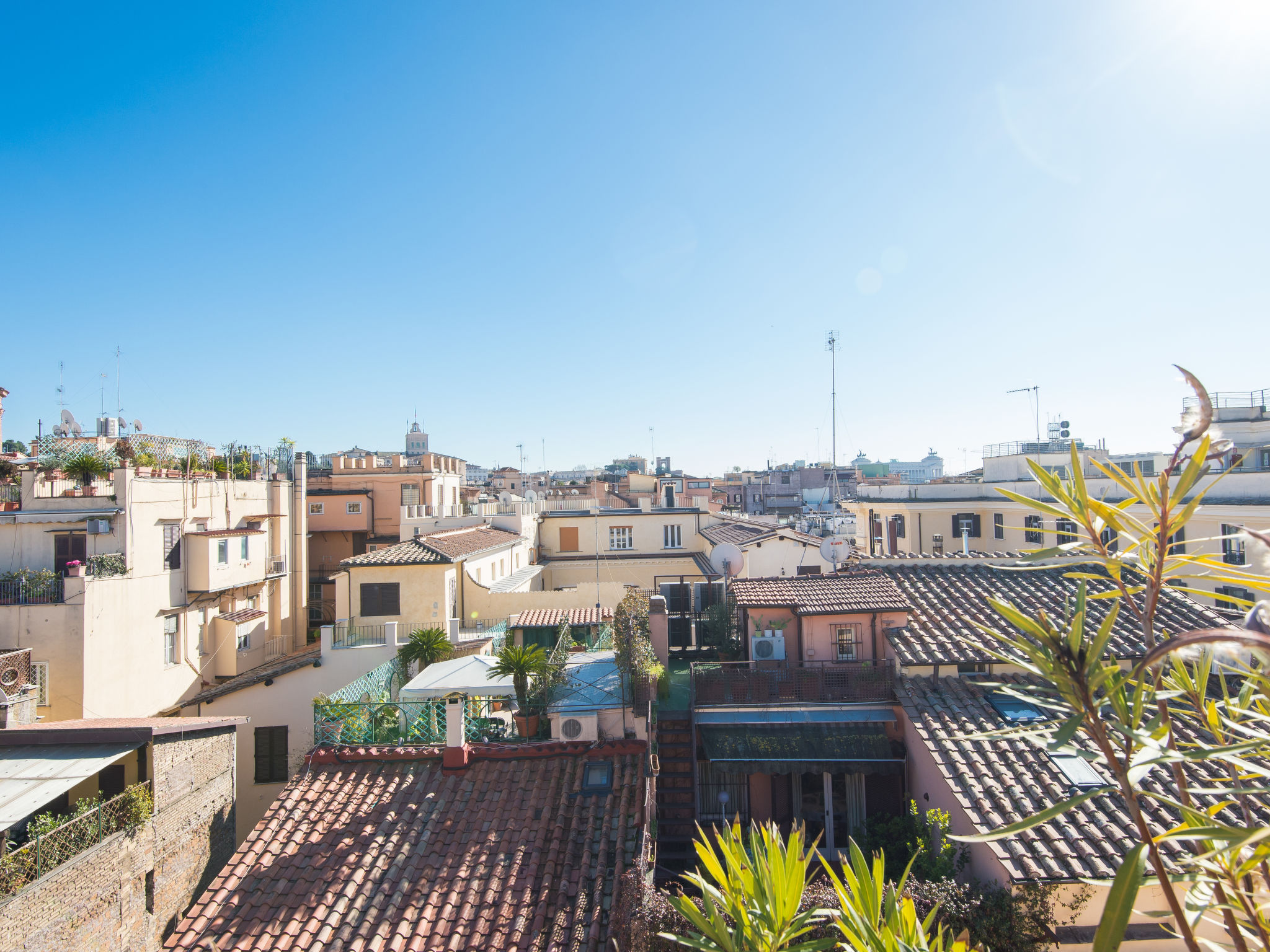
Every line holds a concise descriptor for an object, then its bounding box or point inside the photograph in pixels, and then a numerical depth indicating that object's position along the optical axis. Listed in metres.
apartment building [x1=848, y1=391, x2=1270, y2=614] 24.11
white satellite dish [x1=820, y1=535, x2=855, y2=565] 16.42
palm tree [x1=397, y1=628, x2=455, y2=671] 16.50
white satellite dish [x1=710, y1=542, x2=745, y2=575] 15.83
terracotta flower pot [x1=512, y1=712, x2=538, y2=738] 11.20
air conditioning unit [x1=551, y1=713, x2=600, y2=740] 10.60
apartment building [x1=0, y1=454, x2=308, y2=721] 15.95
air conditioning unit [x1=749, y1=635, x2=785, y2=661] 12.35
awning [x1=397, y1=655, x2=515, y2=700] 12.34
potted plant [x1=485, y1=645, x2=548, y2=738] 11.26
